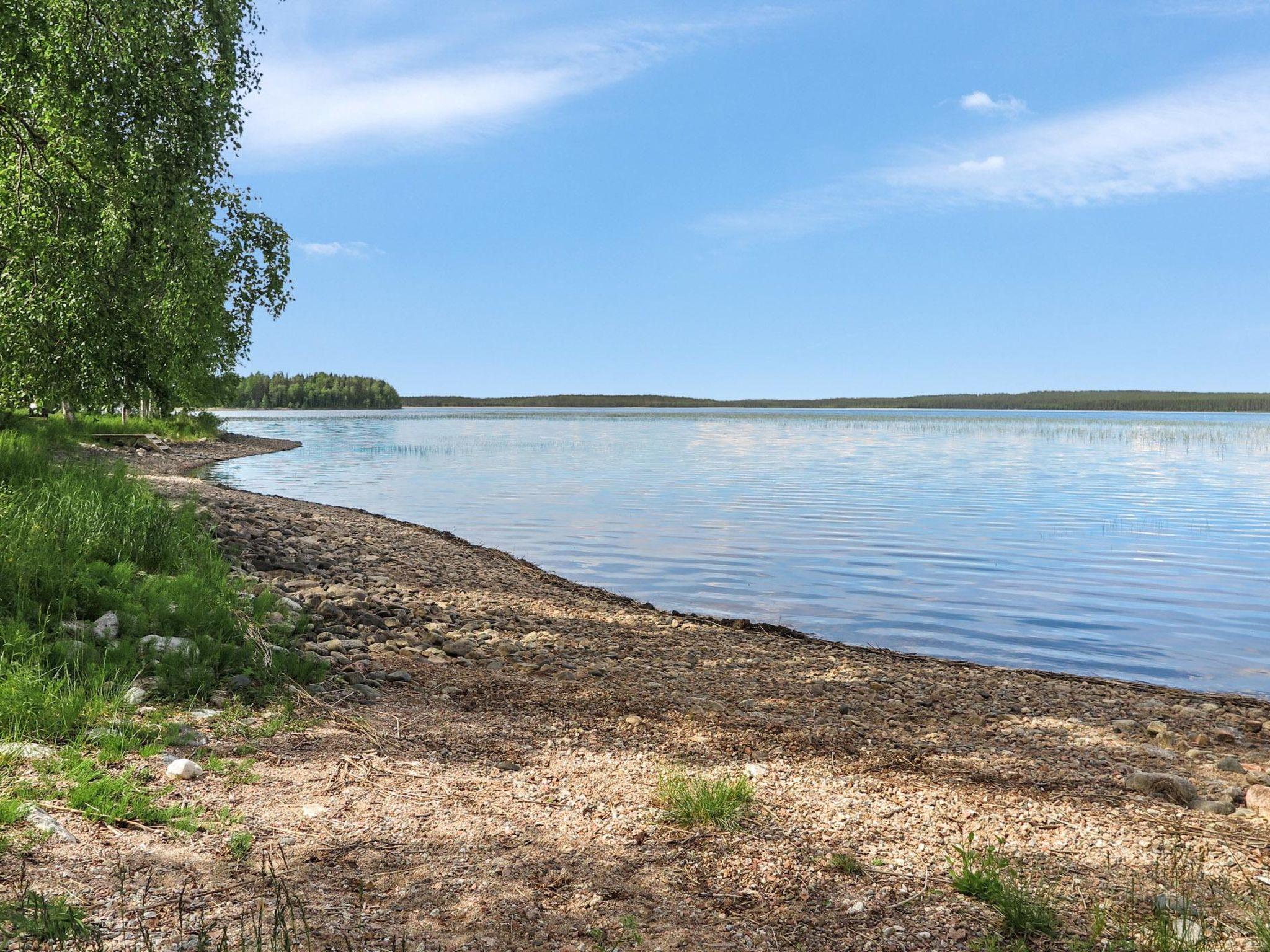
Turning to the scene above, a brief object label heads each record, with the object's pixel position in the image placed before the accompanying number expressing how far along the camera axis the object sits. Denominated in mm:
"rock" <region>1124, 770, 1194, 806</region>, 6148
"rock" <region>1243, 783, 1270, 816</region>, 5879
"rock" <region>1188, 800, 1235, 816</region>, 5930
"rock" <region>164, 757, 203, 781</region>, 5621
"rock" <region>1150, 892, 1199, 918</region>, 4258
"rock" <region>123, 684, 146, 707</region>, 6633
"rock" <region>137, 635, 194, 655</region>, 7570
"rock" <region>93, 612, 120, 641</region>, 7687
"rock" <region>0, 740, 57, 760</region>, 5648
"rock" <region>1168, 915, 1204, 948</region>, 3908
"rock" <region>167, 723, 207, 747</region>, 6207
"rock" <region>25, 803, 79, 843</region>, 4730
